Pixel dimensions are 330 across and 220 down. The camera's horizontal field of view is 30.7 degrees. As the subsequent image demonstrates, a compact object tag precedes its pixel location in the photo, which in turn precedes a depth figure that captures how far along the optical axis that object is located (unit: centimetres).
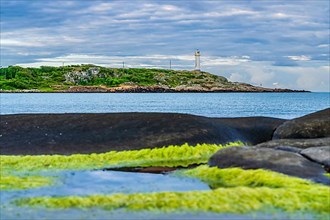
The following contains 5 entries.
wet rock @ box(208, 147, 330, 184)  2272
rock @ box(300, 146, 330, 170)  2434
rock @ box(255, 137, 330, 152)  2872
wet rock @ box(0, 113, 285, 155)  3098
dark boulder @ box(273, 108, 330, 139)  3312
